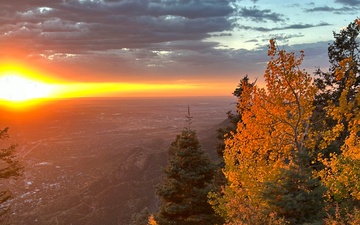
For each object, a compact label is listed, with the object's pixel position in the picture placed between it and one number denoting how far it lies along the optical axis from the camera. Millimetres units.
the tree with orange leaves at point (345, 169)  14031
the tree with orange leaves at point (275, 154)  12453
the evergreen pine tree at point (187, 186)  19188
